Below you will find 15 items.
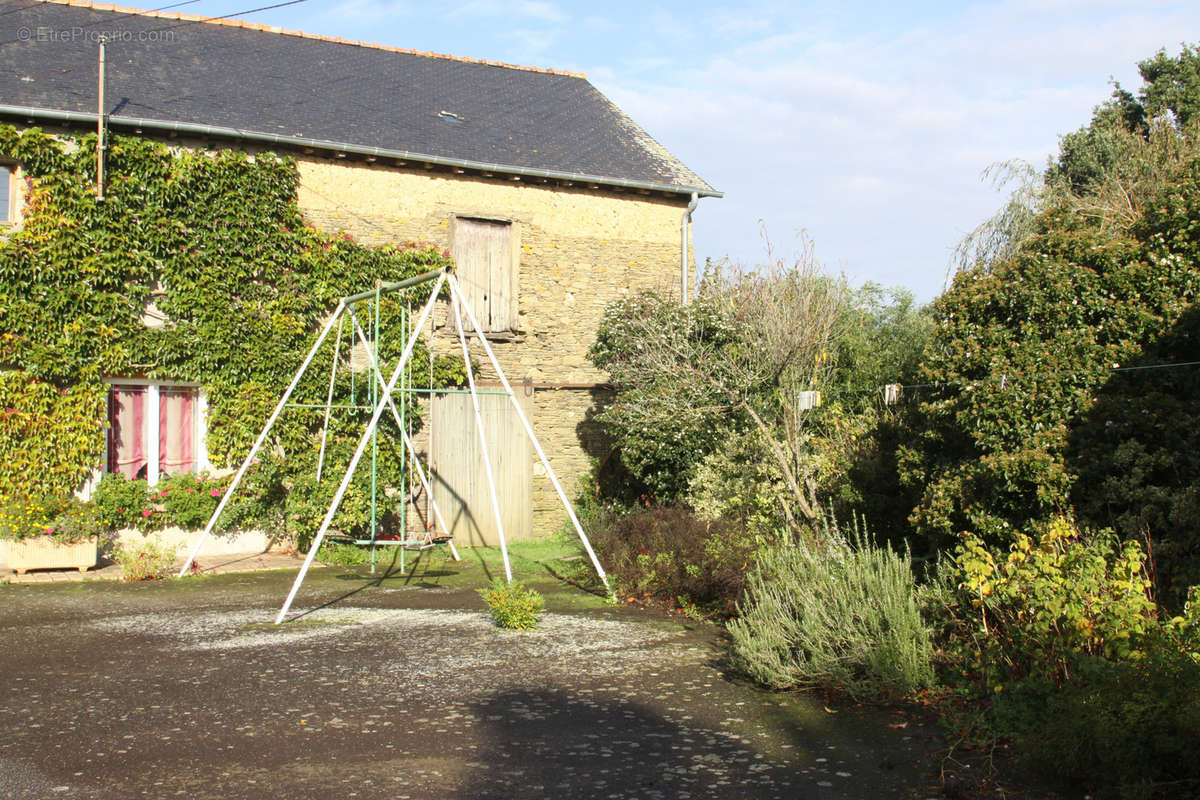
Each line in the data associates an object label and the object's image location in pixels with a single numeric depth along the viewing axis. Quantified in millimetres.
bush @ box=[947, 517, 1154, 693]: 4719
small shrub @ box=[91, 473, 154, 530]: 10562
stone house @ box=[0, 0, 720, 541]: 11492
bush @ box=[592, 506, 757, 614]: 7855
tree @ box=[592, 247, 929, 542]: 9312
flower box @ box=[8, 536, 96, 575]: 9844
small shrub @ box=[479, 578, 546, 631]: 7406
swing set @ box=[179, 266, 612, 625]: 8188
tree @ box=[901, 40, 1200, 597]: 5594
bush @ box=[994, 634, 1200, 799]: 3672
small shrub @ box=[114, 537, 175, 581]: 9930
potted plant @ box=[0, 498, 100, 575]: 9781
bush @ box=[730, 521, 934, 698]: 5406
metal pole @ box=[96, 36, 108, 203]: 10539
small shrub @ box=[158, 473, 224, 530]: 10938
